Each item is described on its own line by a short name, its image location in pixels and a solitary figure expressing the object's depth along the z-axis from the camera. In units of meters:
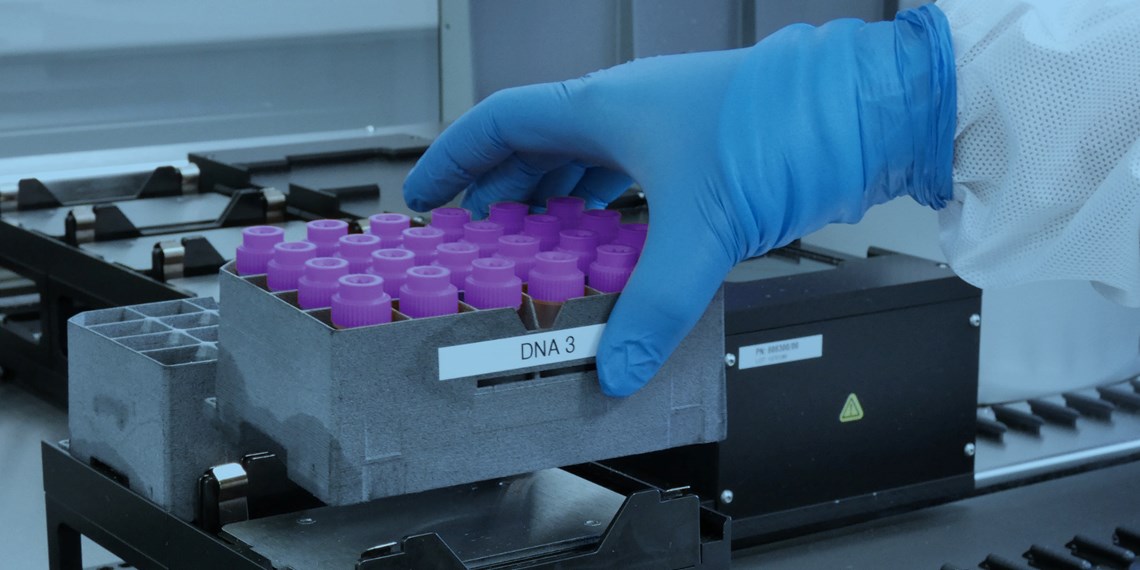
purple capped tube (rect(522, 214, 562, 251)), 0.86
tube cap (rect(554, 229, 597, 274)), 0.85
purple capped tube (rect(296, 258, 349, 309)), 0.80
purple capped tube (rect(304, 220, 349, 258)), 0.86
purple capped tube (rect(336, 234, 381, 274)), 0.83
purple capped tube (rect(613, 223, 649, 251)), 0.86
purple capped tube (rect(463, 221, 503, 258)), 0.85
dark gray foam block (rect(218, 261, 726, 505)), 0.79
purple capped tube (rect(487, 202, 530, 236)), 0.88
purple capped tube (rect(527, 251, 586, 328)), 0.82
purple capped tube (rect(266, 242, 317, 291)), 0.82
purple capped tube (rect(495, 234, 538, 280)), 0.83
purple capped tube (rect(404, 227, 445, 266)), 0.85
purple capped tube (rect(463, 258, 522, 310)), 0.81
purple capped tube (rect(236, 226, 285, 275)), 0.84
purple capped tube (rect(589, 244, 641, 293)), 0.84
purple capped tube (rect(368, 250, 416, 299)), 0.81
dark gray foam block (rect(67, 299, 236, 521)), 0.84
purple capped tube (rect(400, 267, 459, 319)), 0.80
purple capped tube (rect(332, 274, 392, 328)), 0.79
